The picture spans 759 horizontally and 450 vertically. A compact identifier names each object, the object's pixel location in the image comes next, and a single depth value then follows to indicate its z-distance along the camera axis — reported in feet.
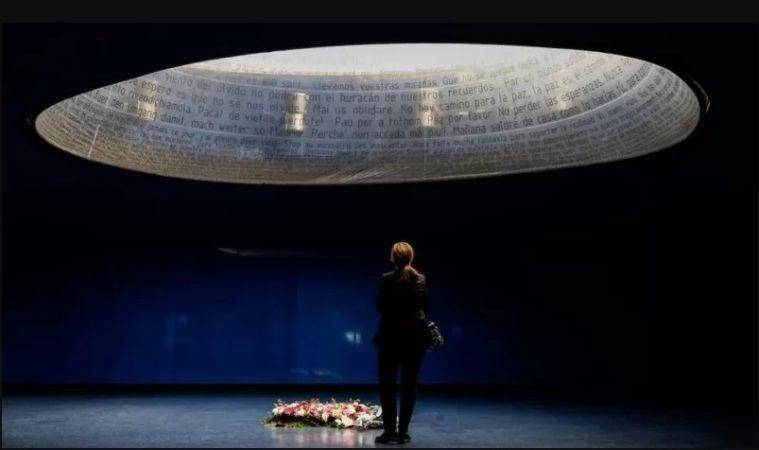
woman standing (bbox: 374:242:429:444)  21.07
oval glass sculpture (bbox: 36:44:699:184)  32.50
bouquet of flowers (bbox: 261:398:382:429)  26.99
